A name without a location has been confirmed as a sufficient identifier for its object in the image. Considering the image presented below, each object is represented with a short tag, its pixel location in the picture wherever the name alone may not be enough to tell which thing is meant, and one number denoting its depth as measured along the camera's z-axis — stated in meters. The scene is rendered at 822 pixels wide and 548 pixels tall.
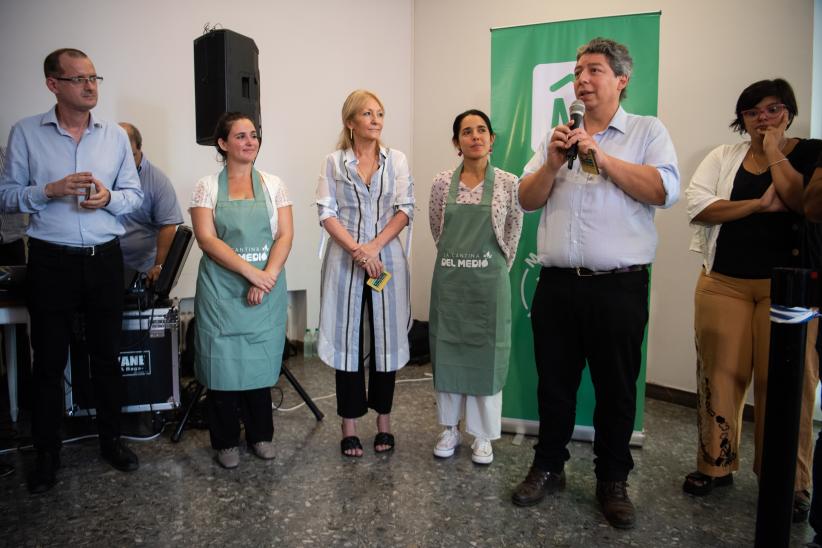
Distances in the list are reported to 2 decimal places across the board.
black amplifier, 2.78
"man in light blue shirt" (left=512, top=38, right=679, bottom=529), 1.93
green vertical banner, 2.61
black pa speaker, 2.75
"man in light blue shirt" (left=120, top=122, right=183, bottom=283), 3.20
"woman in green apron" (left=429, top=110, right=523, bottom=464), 2.47
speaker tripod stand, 2.82
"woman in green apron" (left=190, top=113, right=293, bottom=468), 2.43
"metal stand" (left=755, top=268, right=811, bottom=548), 1.07
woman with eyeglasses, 2.05
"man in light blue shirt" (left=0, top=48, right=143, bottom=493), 2.26
